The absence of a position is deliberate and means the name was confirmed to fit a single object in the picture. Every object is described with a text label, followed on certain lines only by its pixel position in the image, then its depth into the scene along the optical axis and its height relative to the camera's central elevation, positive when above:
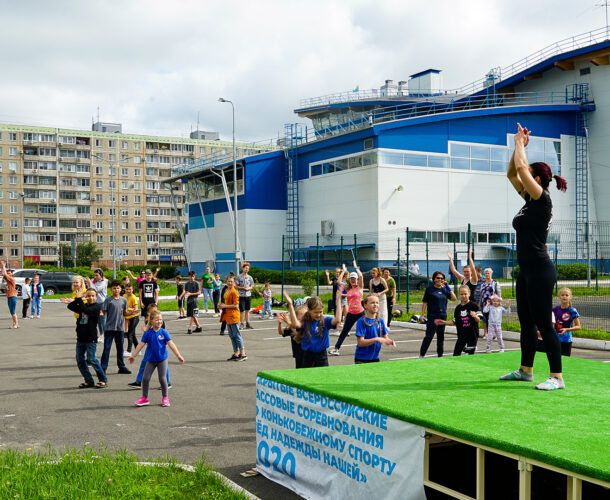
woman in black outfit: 5.39 +0.00
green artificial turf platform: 3.76 -1.18
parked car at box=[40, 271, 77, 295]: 40.09 -1.59
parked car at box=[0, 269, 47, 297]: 40.28 -1.08
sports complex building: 41.88 +5.43
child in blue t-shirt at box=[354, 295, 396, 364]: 8.07 -1.06
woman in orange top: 13.23 -1.33
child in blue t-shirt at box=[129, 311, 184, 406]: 9.04 -1.44
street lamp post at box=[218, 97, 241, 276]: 37.50 +1.46
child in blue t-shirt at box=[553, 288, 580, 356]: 9.53 -1.09
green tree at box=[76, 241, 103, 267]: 85.81 +0.33
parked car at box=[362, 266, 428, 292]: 32.94 -1.47
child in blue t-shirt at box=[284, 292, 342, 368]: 7.69 -1.02
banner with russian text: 4.54 -1.59
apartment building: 97.50 +10.37
